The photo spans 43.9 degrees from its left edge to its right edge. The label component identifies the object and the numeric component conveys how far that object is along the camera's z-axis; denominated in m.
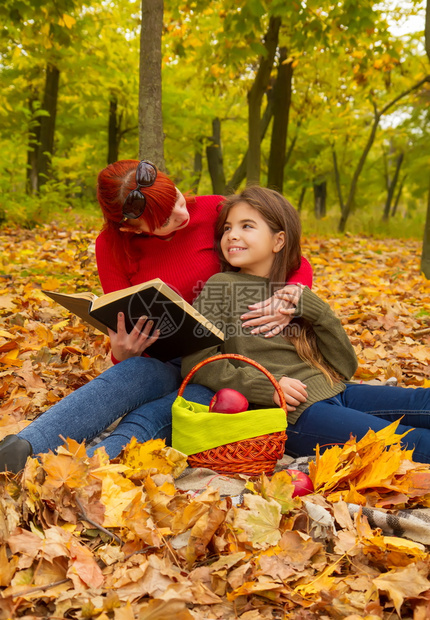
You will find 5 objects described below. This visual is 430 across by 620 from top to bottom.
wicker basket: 1.96
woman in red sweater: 2.05
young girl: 2.20
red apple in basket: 2.05
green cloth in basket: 1.94
